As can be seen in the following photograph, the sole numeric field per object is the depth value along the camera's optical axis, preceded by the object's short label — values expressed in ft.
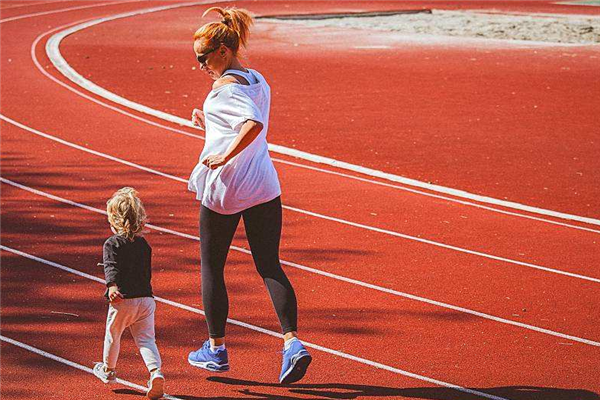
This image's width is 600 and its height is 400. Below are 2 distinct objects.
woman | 35.96
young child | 35.63
